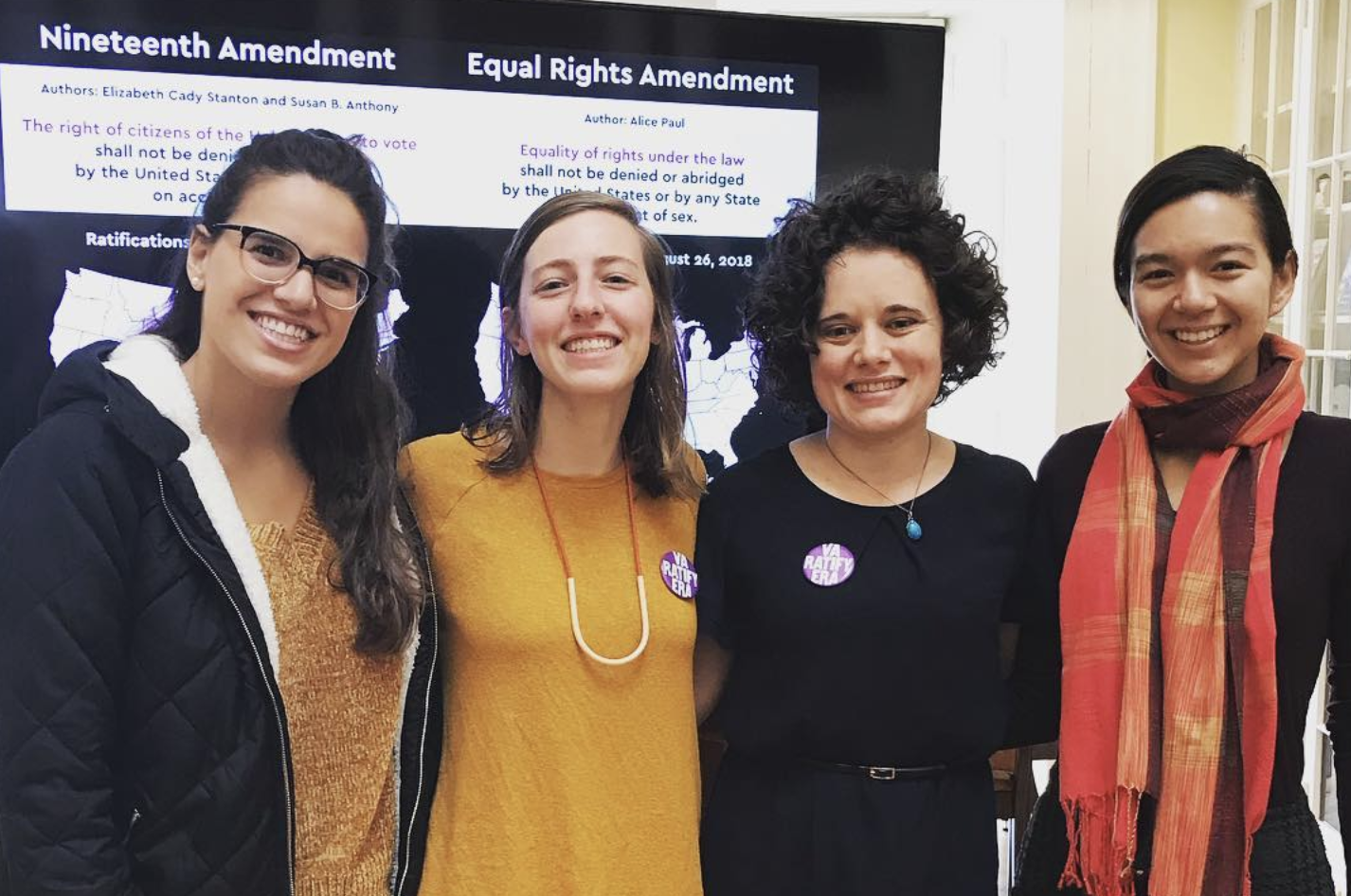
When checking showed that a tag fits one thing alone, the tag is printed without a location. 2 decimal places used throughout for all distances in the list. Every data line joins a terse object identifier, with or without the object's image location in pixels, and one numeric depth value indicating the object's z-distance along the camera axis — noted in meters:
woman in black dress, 1.50
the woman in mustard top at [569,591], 1.48
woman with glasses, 1.27
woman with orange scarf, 1.51
